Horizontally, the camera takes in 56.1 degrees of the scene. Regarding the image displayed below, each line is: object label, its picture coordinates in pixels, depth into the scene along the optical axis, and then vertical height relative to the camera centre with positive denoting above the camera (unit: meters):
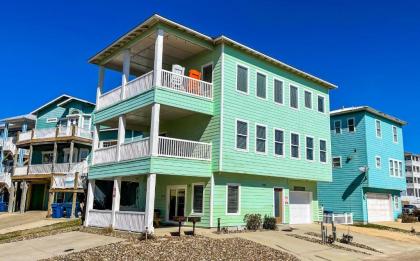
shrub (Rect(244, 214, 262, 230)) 21.98 -0.92
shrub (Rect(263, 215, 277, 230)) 22.66 -1.04
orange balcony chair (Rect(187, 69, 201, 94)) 21.61 +6.50
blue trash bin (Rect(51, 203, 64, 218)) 29.78 -0.81
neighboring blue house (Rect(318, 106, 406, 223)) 34.72 +3.64
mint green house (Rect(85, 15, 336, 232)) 20.25 +4.33
